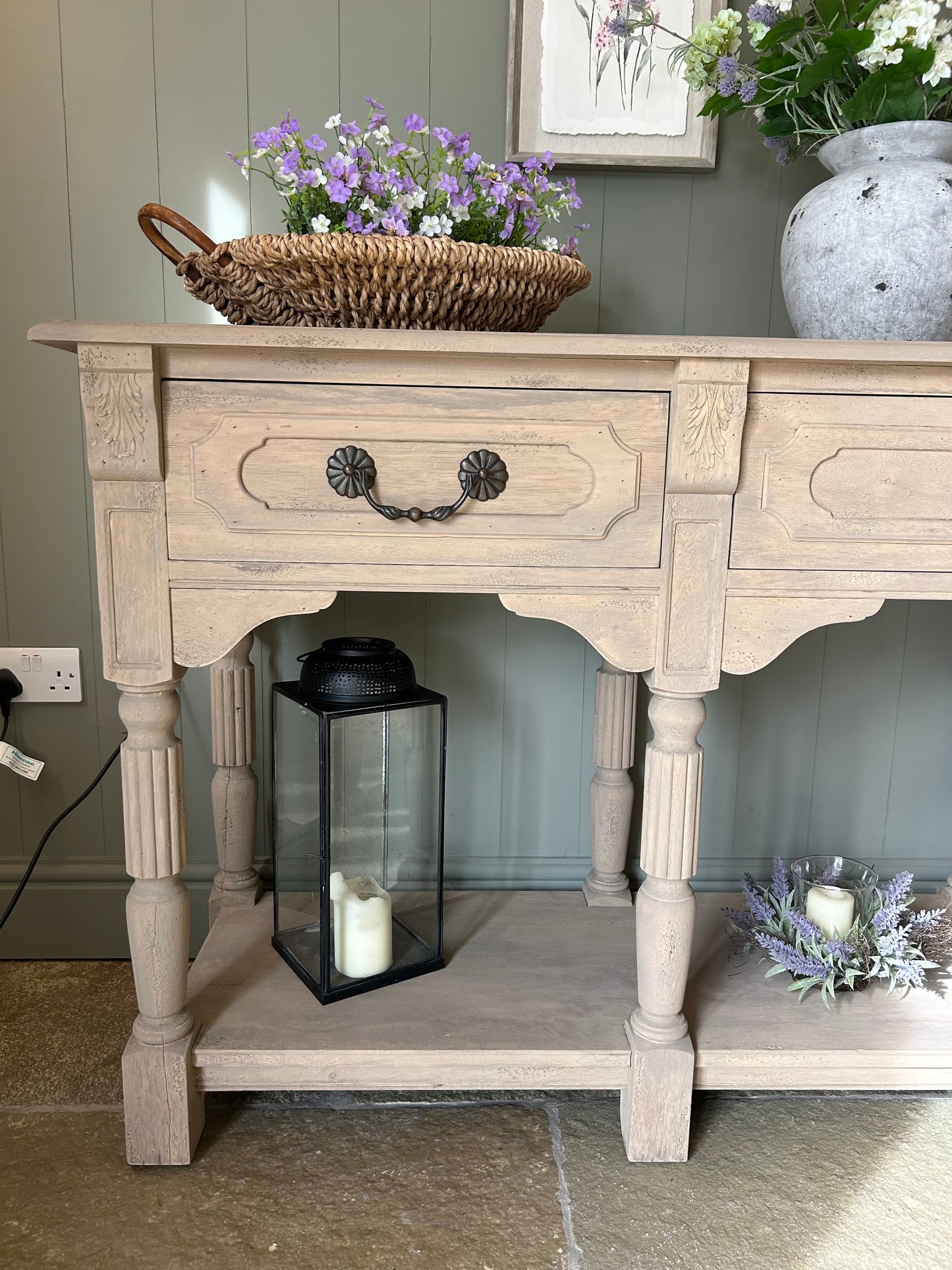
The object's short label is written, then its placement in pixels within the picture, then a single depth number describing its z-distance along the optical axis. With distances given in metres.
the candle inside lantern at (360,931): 1.10
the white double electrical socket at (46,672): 1.36
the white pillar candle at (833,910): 1.18
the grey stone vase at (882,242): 0.93
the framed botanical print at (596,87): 1.24
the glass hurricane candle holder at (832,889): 1.18
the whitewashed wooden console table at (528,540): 0.87
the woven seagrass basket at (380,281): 0.86
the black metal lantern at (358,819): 1.06
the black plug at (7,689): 1.36
